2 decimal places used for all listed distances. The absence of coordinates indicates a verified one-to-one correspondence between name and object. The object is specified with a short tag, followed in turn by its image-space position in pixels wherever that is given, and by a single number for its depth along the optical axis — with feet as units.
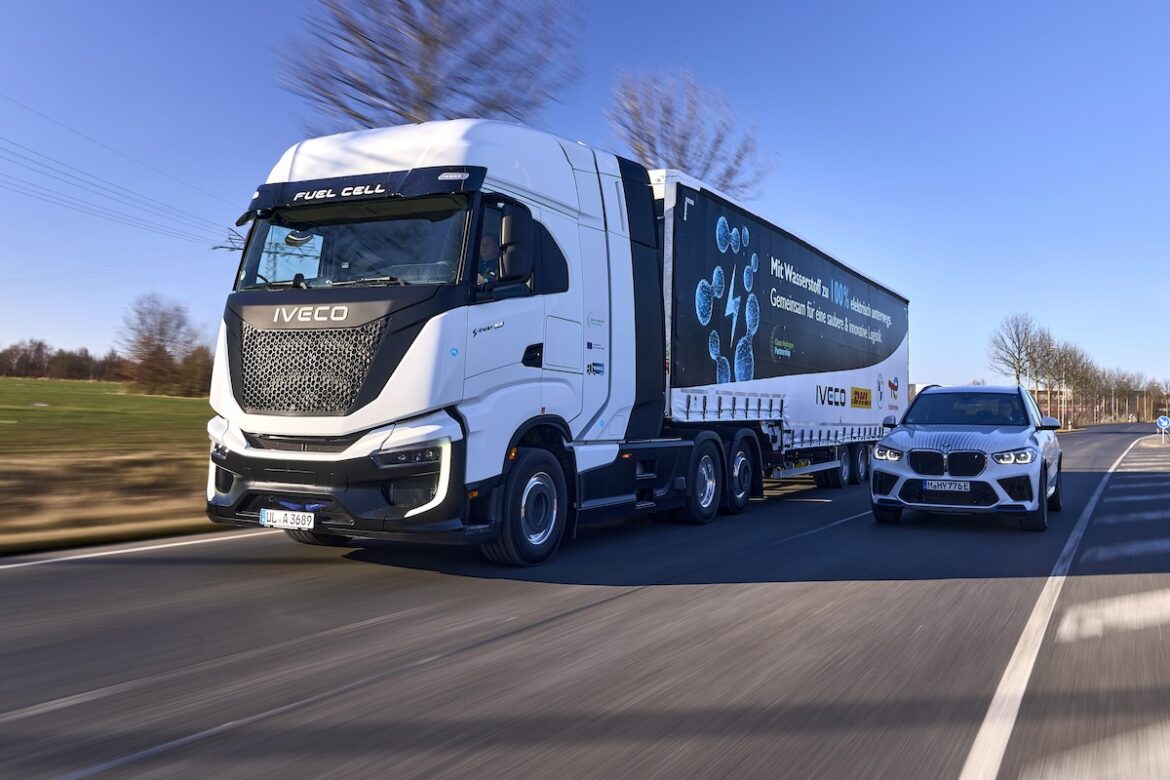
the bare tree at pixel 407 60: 48.11
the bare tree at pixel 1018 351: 232.32
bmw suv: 32.35
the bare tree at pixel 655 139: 88.28
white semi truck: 21.50
